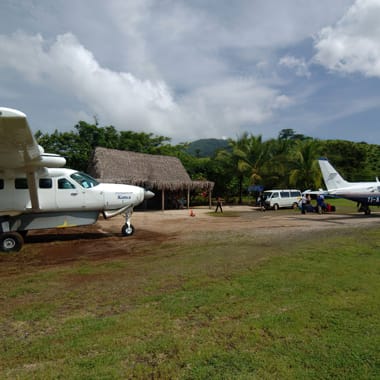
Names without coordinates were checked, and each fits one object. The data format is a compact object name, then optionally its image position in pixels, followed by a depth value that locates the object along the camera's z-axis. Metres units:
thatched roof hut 25.31
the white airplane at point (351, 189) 18.23
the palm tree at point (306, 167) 32.50
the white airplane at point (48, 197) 9.15
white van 25.89
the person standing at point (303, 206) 21.67
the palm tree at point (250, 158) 33.16
